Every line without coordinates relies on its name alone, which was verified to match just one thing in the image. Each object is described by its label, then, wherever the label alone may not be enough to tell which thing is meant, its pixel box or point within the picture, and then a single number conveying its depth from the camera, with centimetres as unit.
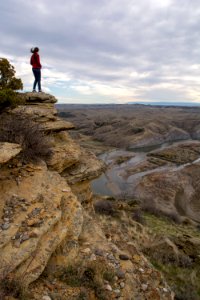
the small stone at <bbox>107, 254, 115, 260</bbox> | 714
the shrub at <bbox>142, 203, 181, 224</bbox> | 2472
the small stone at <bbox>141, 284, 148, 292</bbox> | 676
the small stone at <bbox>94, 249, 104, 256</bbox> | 712
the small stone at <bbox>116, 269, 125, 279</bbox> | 665
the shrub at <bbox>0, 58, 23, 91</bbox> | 1021
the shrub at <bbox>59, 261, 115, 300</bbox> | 597
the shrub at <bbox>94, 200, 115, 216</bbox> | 1977
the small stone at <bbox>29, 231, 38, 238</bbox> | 597
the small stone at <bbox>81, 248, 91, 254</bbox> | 703
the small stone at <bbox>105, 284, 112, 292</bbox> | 617
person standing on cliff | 1223
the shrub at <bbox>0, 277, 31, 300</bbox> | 493
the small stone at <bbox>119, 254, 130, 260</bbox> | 741
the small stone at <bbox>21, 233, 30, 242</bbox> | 585
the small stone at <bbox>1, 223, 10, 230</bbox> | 596
